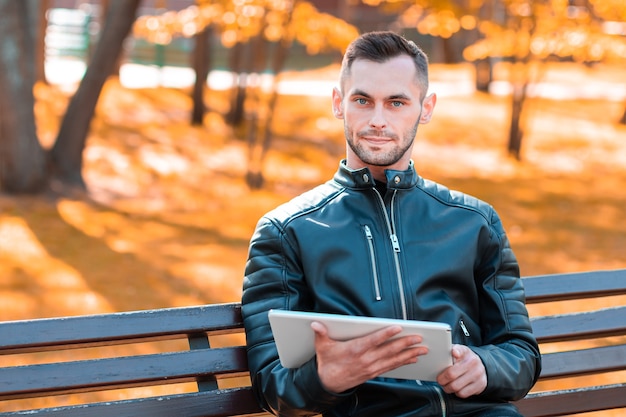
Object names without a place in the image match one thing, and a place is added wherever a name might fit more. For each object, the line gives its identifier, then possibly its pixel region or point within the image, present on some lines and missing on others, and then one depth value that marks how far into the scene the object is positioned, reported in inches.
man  114.0
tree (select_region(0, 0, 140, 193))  403.5
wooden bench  117.2
